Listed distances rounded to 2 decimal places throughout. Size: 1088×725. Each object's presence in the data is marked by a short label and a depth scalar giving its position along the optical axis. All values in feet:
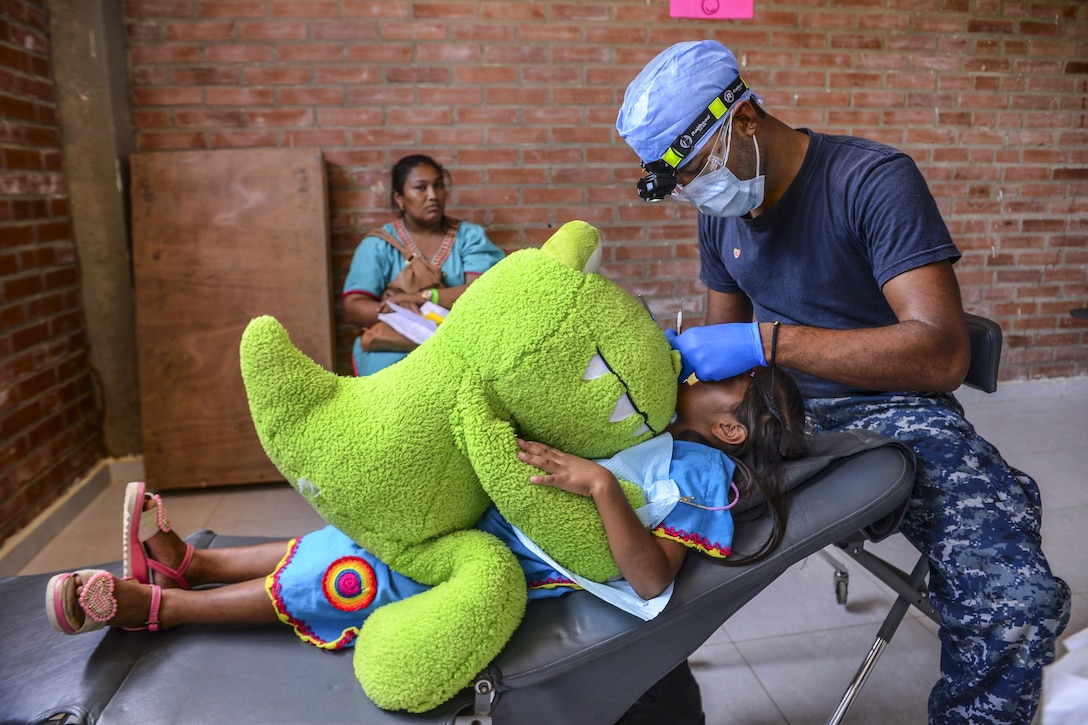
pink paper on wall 10.23
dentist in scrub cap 4.13
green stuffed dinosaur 3.47
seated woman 9.25
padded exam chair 3.56
